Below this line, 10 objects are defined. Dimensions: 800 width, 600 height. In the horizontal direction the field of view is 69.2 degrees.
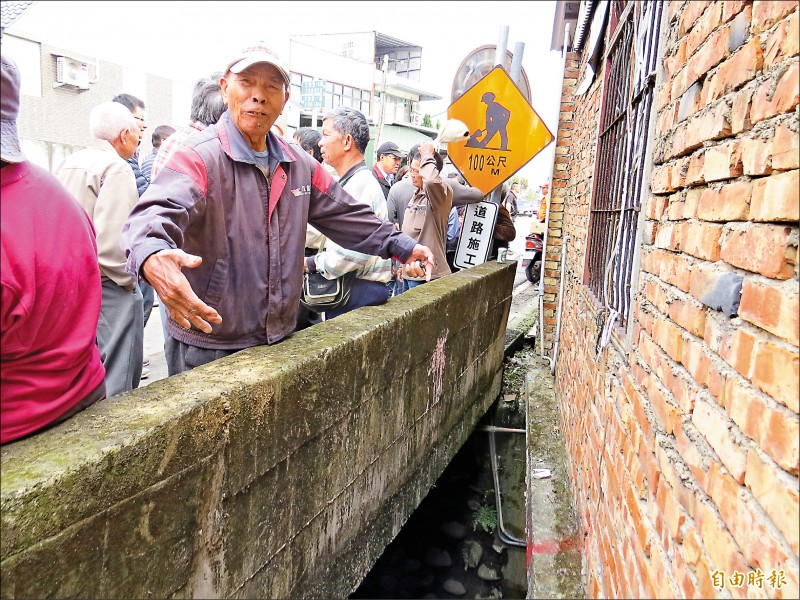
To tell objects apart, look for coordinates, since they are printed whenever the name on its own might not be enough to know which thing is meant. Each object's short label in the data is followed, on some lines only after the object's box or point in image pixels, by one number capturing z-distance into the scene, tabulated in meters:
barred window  2.38
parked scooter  12.60
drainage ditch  4.05
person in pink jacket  1.19
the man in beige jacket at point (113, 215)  3.09
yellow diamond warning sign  5.66
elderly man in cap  2.11
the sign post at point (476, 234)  6.17
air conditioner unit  10.44
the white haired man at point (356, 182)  3.33
